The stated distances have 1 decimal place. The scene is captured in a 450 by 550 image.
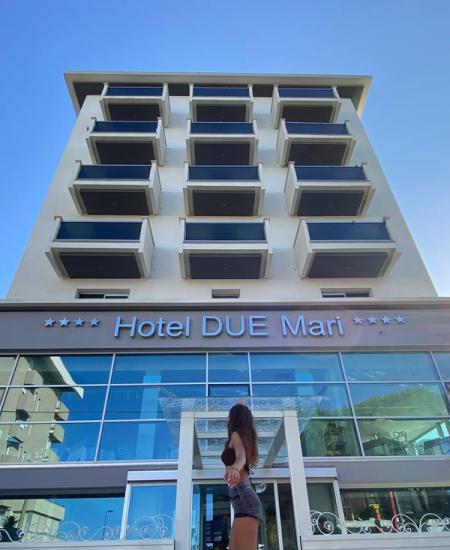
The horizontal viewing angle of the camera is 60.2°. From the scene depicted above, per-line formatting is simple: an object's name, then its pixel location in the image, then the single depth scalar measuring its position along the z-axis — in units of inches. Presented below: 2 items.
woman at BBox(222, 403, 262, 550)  132.5
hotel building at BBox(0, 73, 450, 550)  317.7
